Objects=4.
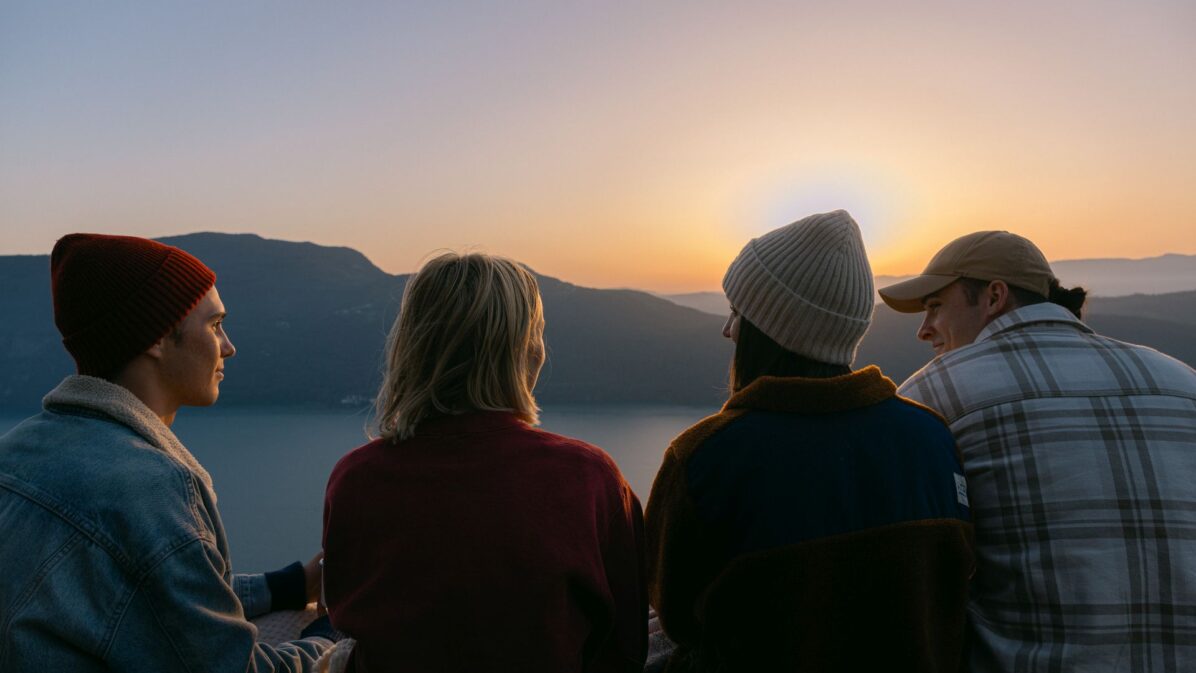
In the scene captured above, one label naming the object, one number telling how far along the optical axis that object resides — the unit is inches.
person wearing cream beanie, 40.4
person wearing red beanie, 35.9
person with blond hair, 38.8
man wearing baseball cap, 46.3
